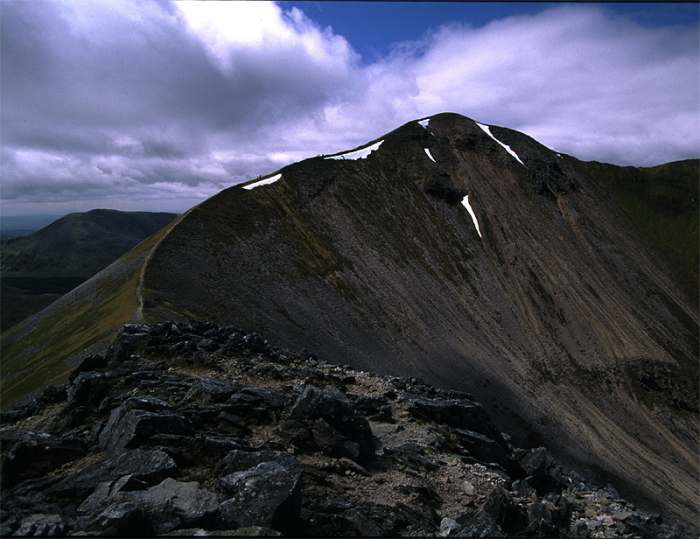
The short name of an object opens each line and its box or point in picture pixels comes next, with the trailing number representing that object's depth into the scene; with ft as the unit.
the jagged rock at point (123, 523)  32.78
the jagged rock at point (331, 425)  53.78
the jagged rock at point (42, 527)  32.81
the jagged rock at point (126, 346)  77.71
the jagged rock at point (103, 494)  37.83
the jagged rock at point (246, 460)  42.24
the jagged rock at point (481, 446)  70.20
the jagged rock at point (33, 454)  43.91
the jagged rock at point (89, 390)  60.85
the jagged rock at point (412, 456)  58.59
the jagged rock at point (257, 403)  57.13
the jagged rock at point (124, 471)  40.98
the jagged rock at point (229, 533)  32.89
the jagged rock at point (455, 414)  76.18
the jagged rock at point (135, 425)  46.44
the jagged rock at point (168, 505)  34.12
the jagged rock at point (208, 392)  58.39
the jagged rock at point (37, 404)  69.62
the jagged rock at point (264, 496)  35.47
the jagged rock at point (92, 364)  76.69
